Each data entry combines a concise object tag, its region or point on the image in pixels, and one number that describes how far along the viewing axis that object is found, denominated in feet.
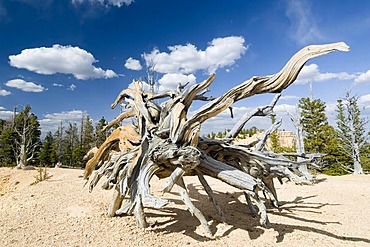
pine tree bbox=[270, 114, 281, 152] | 77.21
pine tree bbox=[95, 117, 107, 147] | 78.07
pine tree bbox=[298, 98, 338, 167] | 53.88
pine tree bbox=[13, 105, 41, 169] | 70.33
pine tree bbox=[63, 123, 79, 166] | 78.69
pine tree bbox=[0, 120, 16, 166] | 66.85
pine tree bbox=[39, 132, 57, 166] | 72.74
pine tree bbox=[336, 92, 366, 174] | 44.37
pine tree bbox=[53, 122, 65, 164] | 95.48
